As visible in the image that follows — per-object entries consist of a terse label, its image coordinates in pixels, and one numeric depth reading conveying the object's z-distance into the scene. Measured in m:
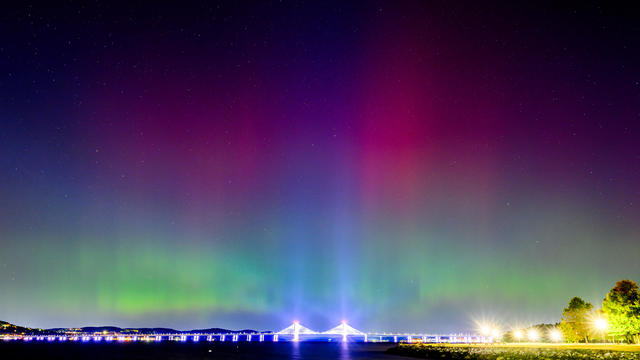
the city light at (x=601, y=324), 70.04
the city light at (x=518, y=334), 112.92
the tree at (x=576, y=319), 81.62
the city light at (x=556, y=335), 97.89
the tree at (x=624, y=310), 59.62
